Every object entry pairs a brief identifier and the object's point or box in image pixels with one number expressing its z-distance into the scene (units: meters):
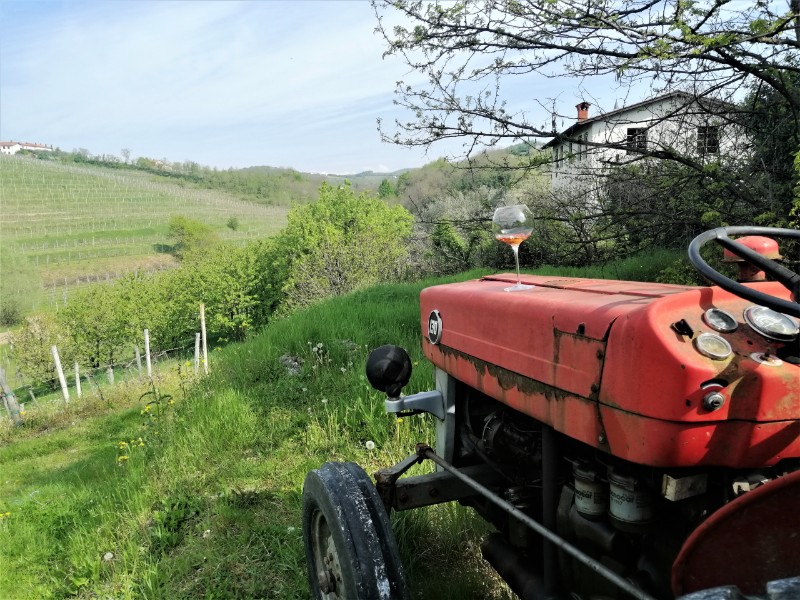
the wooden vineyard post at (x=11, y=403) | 15.64
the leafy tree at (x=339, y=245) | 19.98
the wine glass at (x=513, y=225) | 1.99
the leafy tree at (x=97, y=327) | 38.31
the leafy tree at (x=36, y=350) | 34.16
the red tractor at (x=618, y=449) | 1.13
